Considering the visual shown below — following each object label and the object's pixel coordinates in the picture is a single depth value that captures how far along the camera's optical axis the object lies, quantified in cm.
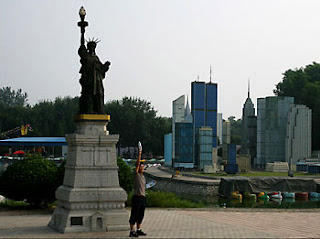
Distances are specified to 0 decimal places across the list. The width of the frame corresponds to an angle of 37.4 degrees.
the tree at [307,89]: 6316
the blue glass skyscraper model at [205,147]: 4572
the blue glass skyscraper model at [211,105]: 4747
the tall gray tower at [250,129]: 5603
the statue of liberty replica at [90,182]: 1219
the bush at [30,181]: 1786
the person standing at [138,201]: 1149
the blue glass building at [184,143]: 4622
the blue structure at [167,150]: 5402
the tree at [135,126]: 7750
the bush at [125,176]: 1919
